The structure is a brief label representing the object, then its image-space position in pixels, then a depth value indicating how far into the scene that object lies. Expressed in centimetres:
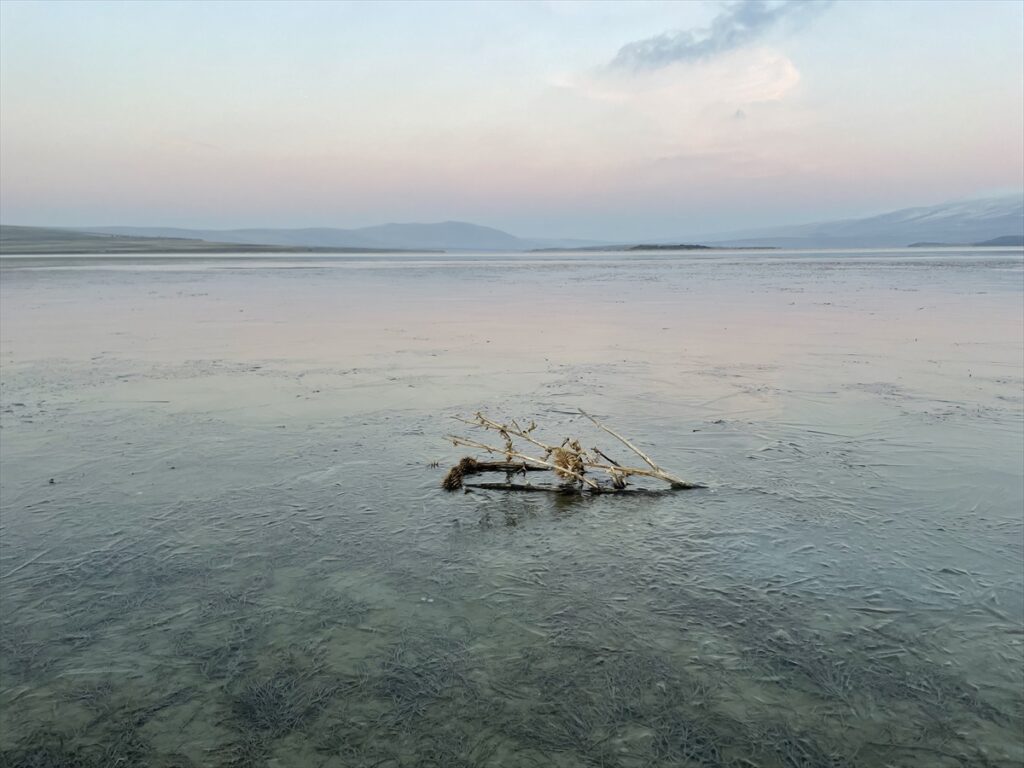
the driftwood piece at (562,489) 670
